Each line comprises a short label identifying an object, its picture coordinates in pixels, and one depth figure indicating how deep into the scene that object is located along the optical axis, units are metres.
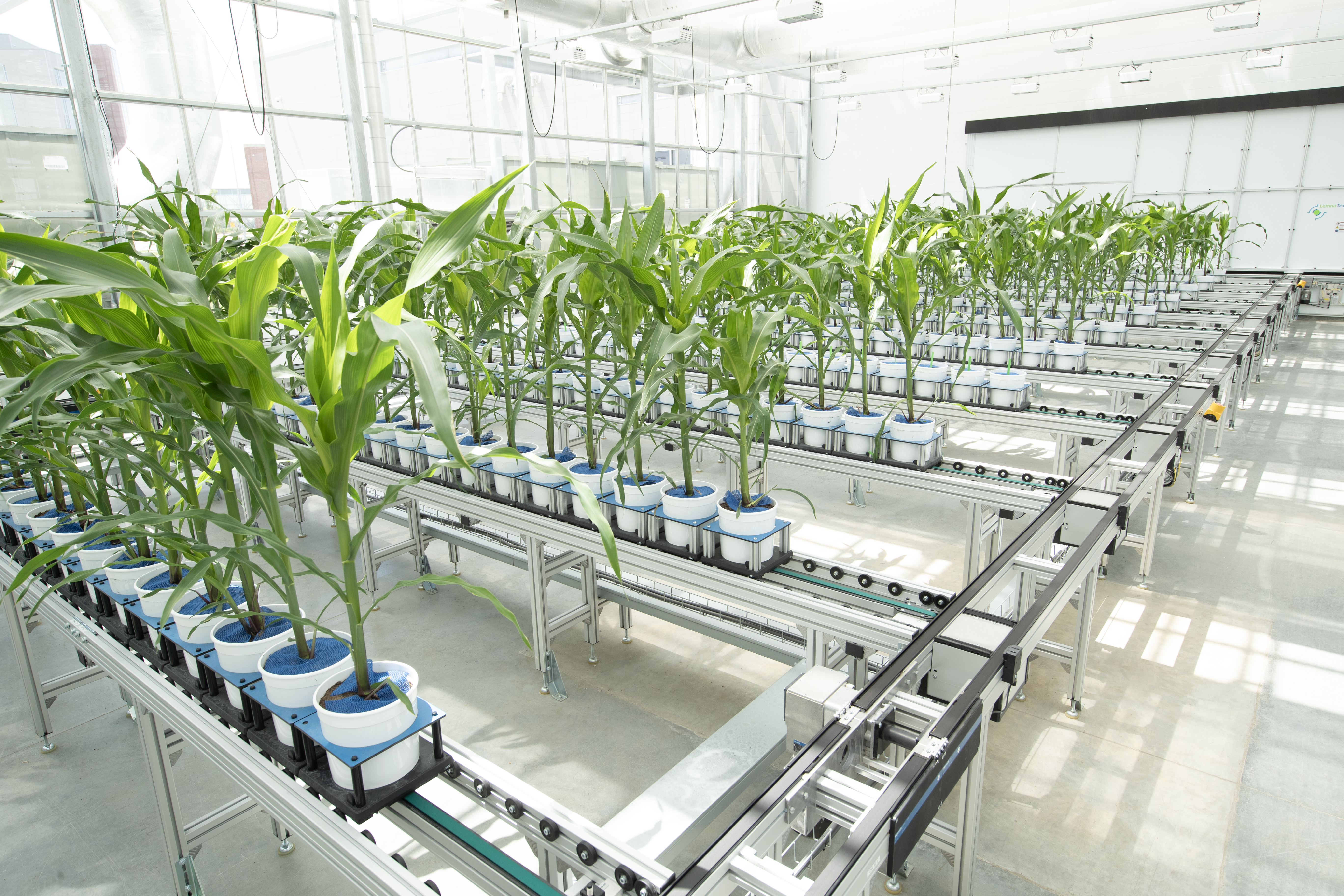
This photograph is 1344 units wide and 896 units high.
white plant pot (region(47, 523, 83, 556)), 1.73
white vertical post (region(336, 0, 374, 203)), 5.95
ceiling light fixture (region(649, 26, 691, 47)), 7.01
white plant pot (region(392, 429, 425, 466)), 2.54
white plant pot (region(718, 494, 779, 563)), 1.76
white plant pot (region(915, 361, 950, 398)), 3.17
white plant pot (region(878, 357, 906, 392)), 3.47
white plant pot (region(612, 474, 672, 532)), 1.94
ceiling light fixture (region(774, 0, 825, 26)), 5.44
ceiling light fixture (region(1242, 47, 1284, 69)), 7.10
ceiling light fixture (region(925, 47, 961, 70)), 7.70
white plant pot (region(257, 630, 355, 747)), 1.13
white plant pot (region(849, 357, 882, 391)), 3.61
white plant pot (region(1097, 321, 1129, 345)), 4.39
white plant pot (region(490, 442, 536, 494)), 2.17
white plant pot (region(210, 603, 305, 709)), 1.23
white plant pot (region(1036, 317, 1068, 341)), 4.40
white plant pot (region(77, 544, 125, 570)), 1.61
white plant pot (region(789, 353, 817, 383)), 3.85
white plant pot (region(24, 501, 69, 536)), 1.82
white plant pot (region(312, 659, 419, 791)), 1.04
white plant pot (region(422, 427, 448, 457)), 2.42
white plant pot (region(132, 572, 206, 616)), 1.42
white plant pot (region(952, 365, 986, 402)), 3.03
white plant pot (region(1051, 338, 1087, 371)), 3.68
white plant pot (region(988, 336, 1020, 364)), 3.96
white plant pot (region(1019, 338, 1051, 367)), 3.74
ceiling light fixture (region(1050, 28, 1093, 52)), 6.85
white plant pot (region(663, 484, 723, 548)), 1.86
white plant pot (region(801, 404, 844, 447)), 2.56
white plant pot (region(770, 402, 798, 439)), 2.64
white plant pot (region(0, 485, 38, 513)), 2.08
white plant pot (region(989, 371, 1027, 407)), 2.97
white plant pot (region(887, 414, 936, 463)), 2.35
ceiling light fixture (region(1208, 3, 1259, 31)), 6.21
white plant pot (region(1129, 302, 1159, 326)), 5.04
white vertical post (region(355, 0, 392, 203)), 5.49
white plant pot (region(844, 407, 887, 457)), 2.45
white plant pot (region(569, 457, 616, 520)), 2.05
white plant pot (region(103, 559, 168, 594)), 1.51
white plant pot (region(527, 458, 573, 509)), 2.12
